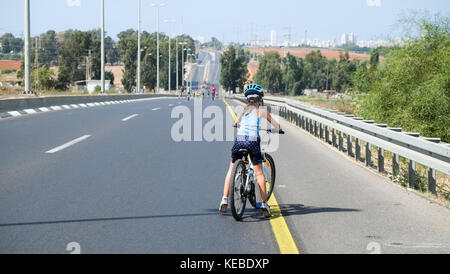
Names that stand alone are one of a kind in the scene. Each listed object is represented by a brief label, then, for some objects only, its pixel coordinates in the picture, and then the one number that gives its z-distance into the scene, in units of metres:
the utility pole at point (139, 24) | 70.59
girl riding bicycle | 7.75
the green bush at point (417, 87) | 20.14
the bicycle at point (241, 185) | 7.46
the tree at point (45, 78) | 121.89
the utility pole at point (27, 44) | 30.15
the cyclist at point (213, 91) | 59.67
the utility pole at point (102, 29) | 48.03
